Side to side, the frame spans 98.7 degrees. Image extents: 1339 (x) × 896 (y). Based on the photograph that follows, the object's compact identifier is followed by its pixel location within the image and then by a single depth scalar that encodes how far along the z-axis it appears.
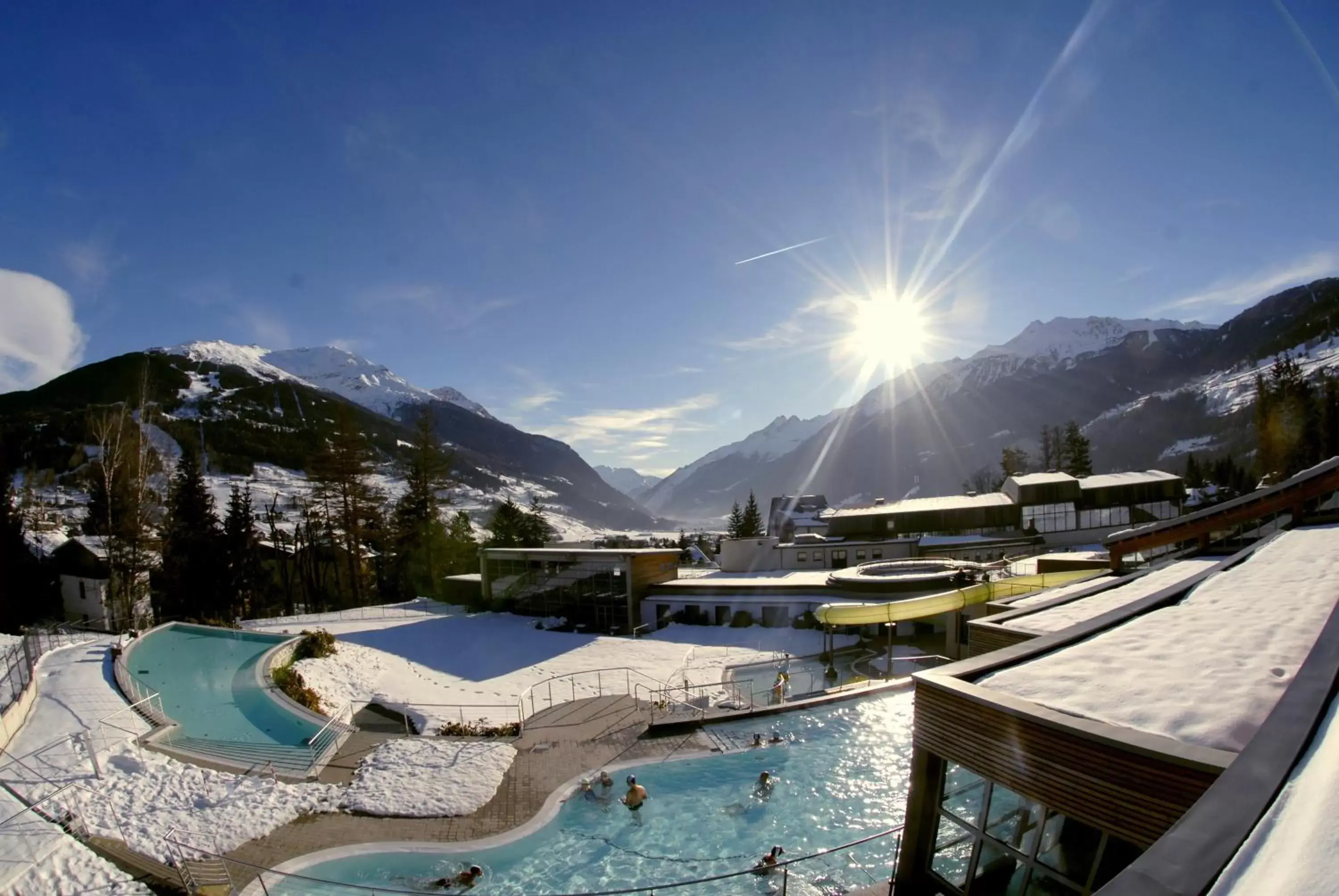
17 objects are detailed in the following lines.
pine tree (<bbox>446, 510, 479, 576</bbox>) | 44.44
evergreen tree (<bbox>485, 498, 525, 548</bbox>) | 48.03
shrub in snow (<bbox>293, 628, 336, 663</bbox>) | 23.84
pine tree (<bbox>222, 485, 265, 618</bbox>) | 36.41
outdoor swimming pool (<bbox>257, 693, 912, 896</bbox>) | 10.73
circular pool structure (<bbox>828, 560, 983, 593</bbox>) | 26.06
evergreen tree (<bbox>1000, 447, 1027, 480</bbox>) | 65.12
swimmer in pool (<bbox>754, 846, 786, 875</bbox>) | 9.47
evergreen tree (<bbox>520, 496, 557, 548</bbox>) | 52.25
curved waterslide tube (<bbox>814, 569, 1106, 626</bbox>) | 19.66
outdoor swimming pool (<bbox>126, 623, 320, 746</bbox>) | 16.98
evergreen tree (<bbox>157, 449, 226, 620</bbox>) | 35.06
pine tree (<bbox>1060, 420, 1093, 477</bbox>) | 63.22
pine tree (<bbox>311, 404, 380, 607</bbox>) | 39.72
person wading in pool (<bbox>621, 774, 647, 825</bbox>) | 13.16
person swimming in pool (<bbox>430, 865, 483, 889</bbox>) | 10.69
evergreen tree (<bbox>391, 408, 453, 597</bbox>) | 42.28
